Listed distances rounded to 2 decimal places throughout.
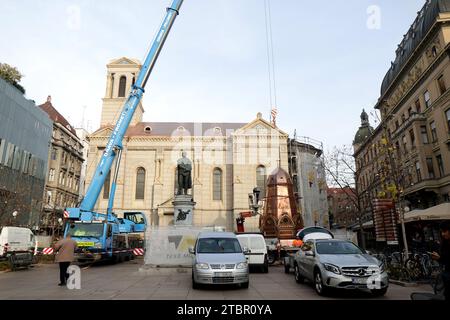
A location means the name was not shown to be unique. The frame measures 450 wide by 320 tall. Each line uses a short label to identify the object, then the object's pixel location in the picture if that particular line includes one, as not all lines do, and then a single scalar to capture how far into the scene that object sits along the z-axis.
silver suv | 8.09
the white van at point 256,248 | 15.12
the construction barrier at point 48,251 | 19.95
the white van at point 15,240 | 18.34
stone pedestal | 20.50
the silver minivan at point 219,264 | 9.26
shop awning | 12.90
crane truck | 17.86
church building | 41.84
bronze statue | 22.33
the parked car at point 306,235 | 14.60
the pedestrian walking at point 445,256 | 5.70
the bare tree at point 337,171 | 20.07
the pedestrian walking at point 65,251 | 10.04
